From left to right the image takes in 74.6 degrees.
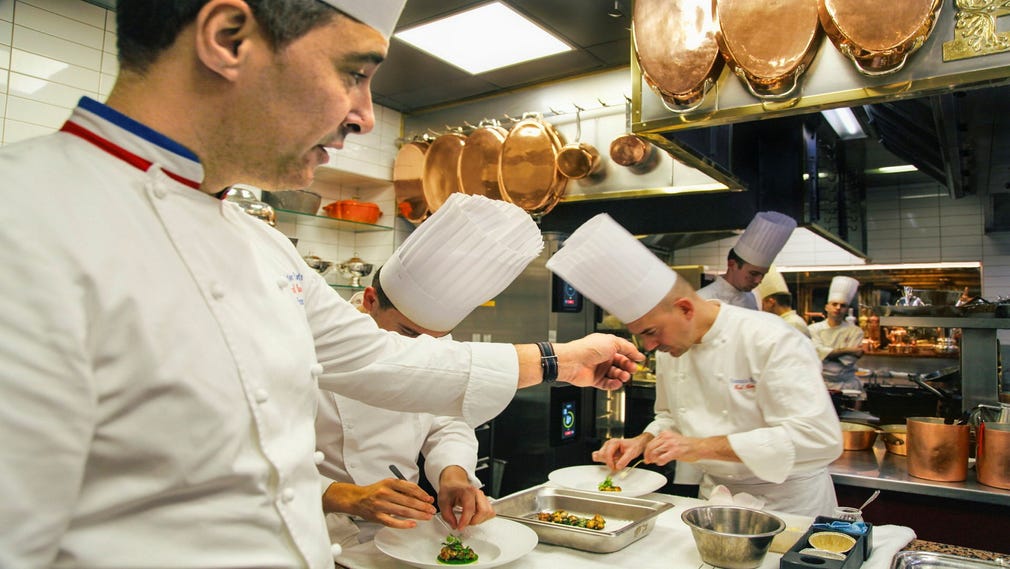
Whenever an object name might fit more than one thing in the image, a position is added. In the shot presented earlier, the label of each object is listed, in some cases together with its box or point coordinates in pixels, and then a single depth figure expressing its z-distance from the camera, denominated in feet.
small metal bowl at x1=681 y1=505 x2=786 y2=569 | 4.98
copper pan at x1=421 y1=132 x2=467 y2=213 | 15.56
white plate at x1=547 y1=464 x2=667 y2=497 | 7.48
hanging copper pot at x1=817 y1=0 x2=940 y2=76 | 6.27
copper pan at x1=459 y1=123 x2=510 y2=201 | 14.84
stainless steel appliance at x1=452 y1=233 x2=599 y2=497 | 13.83
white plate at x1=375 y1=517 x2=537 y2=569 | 5.07
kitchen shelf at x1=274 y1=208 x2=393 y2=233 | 14.92
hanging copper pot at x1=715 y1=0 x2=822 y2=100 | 6.88
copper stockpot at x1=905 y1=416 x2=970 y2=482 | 9.00
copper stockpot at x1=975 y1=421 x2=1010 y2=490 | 8.68
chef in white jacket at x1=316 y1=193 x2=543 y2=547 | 6.38
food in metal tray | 5.96
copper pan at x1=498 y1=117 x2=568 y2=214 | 14.24
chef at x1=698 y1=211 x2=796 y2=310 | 13.14
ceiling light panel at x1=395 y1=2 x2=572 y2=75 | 11.61
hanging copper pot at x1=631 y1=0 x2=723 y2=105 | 7.40
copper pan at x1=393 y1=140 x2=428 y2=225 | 15.98
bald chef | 7.49
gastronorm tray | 5.45
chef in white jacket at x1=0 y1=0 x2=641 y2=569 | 2.19
